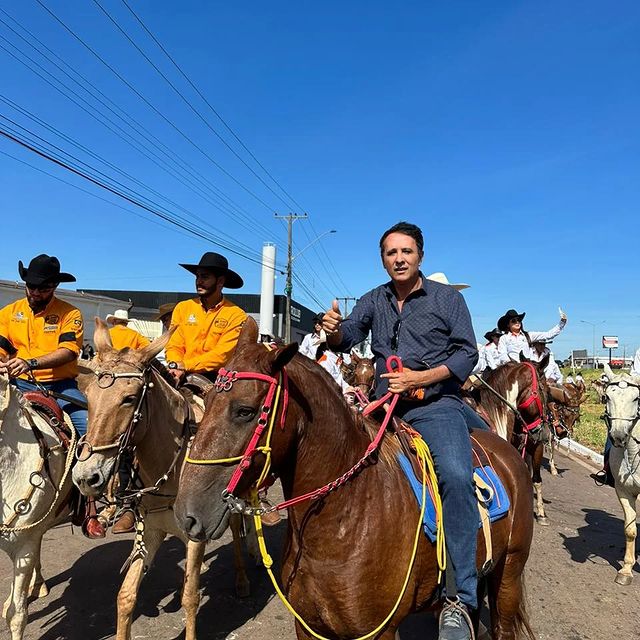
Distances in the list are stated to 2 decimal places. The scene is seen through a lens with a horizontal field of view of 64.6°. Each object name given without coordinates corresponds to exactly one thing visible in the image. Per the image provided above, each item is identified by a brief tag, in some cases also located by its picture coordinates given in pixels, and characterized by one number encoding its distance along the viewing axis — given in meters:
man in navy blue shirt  2.62
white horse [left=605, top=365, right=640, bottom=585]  5.72
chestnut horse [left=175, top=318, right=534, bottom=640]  2.07
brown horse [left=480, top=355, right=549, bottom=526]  7.55
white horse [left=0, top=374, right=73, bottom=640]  3.78
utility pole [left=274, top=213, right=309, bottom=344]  33.06
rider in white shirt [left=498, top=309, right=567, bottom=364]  10.71
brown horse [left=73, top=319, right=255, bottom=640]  3.39
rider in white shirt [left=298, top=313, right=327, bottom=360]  10.27
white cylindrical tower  30.75
